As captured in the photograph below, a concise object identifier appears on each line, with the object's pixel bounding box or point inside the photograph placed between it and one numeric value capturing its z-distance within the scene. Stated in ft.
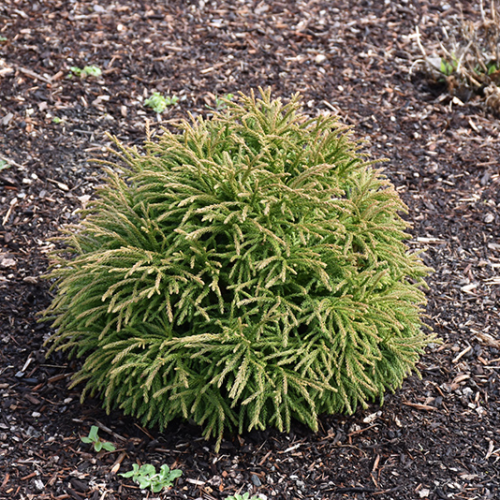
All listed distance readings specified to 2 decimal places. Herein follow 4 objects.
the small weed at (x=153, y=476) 20.74
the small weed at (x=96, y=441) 21.75
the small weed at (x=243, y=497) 20.38
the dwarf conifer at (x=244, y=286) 20.35
